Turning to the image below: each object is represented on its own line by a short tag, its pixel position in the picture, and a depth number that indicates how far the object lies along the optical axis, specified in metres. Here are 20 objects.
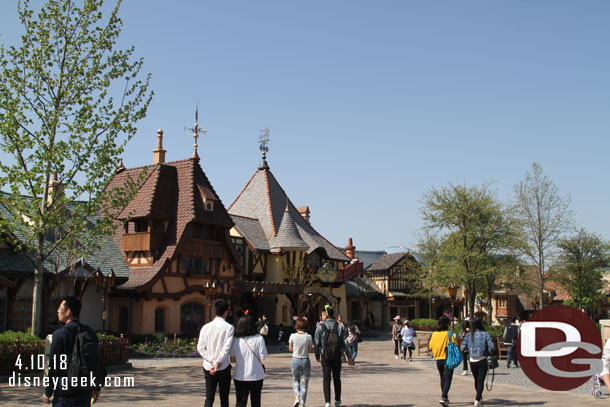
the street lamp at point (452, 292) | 28.81
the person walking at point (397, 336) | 25.16
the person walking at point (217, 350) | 8.52
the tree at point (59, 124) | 17.41
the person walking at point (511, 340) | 20.31
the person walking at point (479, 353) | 11.73
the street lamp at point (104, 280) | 23.47
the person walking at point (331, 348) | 11.38
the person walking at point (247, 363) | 8.52
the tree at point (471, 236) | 36.22
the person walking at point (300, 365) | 10.45
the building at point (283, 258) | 37.25
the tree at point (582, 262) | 49.33
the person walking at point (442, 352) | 11.73
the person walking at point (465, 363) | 18.44
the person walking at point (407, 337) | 22.81
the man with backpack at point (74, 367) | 6.46
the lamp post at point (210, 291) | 28.72
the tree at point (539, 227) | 39.25
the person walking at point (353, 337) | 19.50
